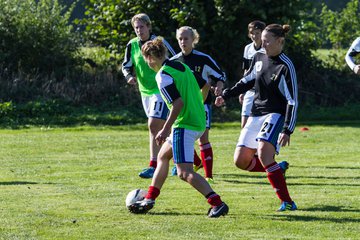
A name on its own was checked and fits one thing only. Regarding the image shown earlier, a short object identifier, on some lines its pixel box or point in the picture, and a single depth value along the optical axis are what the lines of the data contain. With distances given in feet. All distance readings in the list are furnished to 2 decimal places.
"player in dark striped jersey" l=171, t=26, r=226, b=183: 61.64
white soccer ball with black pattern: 51.42
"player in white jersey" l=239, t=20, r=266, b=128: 68.87
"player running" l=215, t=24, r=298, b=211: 51.01
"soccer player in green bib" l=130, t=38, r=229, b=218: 49.14
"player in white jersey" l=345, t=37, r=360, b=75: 60.39
